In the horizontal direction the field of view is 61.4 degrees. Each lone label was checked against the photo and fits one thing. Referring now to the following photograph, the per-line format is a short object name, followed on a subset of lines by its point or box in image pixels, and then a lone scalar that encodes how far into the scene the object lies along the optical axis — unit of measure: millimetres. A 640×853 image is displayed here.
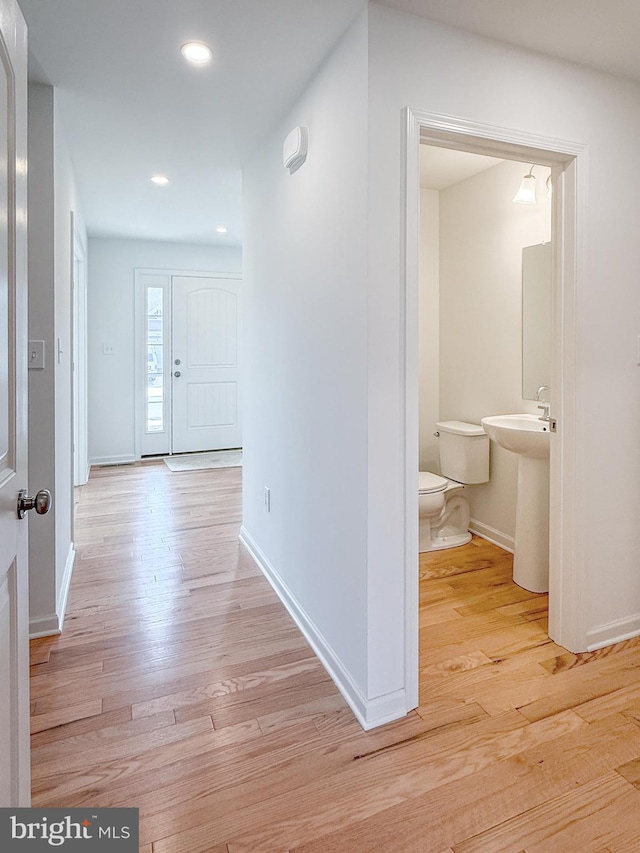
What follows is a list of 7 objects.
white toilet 3291
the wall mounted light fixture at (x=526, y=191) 2873
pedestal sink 2650
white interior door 1034
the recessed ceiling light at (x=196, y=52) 1959
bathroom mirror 3002
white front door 6199
